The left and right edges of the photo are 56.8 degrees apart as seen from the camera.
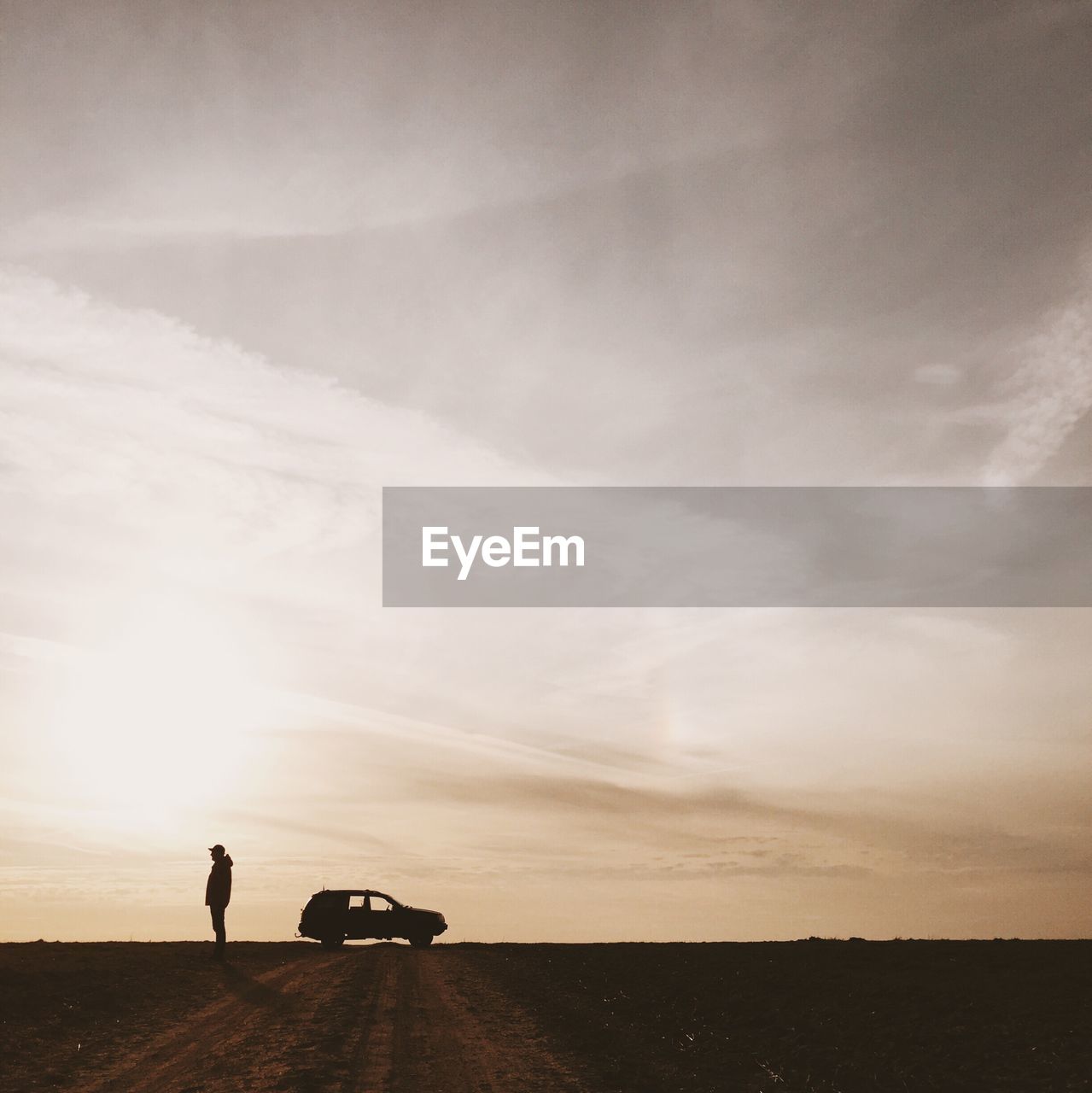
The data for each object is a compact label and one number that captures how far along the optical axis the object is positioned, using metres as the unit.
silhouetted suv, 30.47
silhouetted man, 22.11
